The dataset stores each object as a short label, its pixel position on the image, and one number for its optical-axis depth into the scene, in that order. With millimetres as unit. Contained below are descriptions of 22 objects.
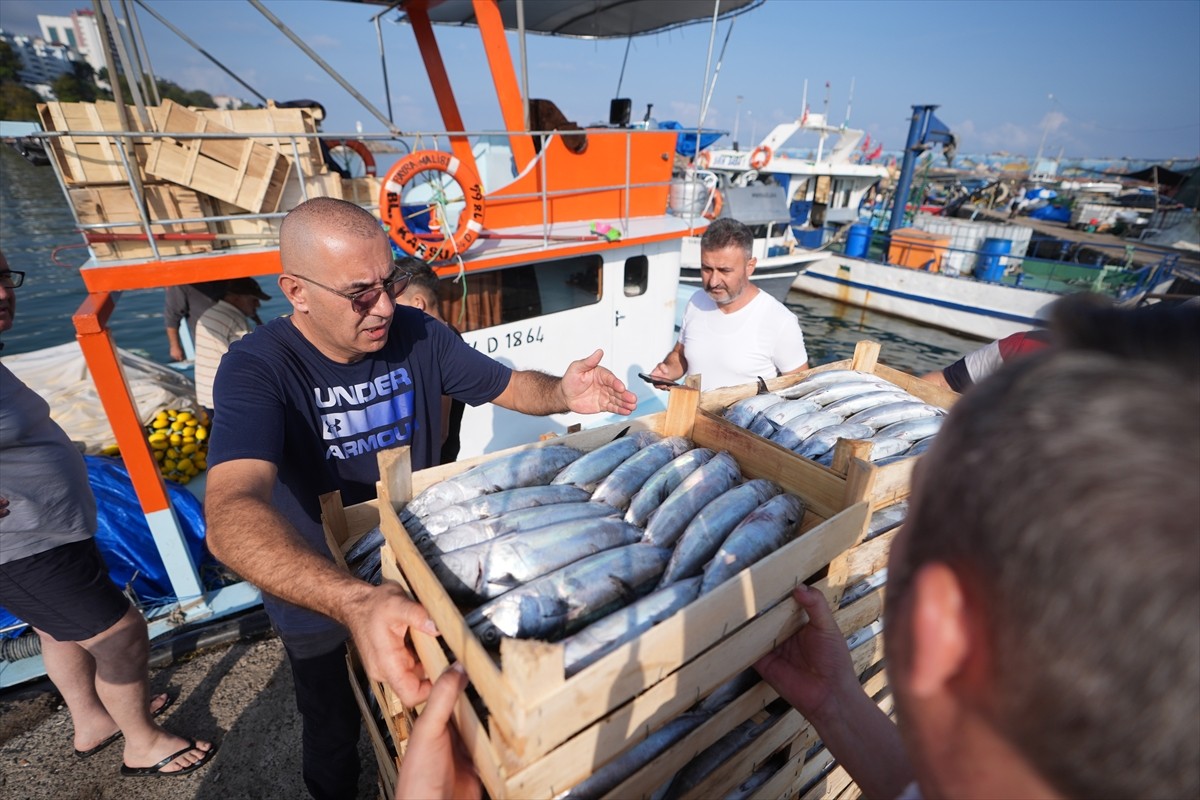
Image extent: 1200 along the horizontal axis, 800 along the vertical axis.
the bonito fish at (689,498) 1606
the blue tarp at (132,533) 4074
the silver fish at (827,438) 2107
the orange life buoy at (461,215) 4285
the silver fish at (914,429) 2158
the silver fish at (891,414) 2273
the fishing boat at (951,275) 15055
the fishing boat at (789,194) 14336
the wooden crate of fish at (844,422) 1671
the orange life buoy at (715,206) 8820
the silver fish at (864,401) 2355
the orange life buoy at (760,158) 17703
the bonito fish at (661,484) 1691
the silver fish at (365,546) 1749
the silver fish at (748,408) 2299
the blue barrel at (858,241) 18547
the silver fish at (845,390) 2445
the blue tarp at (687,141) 15639
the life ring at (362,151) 6904
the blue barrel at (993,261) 16906
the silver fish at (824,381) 2574
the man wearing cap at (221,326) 4680
